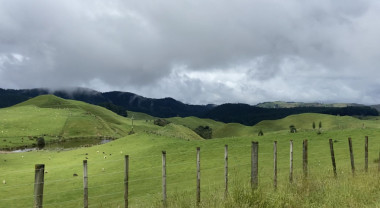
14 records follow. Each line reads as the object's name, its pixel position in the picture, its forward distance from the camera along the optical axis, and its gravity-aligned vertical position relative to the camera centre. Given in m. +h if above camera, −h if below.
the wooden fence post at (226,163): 16.05 -2.75
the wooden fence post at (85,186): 12.89 -3.18
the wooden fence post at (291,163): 17.78 -3.09
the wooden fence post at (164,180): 14.85 -3.32
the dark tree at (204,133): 189.88 -14.05
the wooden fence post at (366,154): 21.83 -3.13
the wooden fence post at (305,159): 17.05 -2.81
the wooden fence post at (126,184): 14.84 -3.54
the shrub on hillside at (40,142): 111.72 -12.36
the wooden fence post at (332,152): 20.84 -2.78
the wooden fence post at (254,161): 15.12 -2.53
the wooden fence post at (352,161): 20.55 -3.45
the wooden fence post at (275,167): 16.67 -3.16
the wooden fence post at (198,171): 15.17 -3.12
